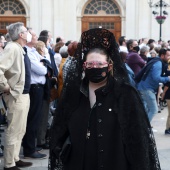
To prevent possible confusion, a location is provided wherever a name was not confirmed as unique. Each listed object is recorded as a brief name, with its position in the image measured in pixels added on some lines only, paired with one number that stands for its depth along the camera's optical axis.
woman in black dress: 5.07
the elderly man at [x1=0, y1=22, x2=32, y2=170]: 9.00
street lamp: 32.74
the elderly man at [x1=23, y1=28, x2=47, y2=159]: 10.58
